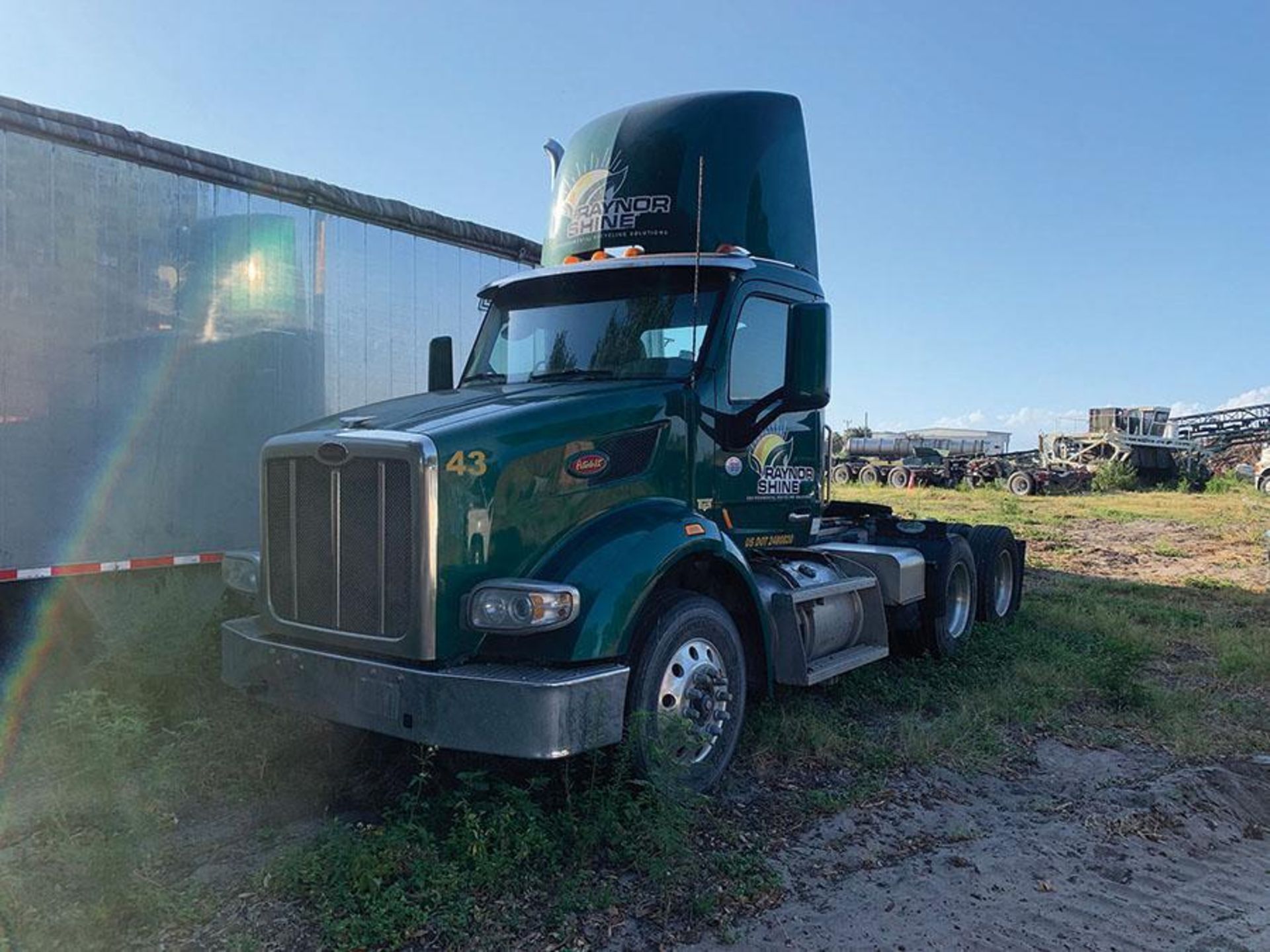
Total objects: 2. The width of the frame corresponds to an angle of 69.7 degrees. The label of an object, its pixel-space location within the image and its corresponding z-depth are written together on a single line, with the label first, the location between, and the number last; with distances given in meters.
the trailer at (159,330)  5.70
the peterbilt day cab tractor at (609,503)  3.72
